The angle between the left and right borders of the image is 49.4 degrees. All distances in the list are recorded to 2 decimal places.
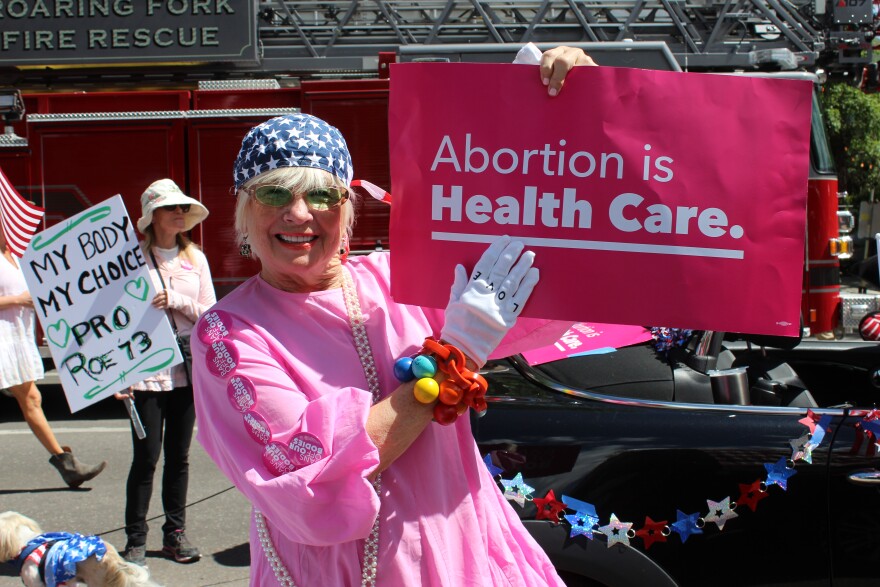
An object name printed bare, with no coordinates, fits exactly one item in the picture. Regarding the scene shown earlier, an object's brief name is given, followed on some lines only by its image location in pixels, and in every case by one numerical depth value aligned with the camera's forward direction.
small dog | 2.50
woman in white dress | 5.89
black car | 2.68
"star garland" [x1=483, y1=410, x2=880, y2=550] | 2.68
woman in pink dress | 1.50
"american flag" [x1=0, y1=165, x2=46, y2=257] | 5.96
